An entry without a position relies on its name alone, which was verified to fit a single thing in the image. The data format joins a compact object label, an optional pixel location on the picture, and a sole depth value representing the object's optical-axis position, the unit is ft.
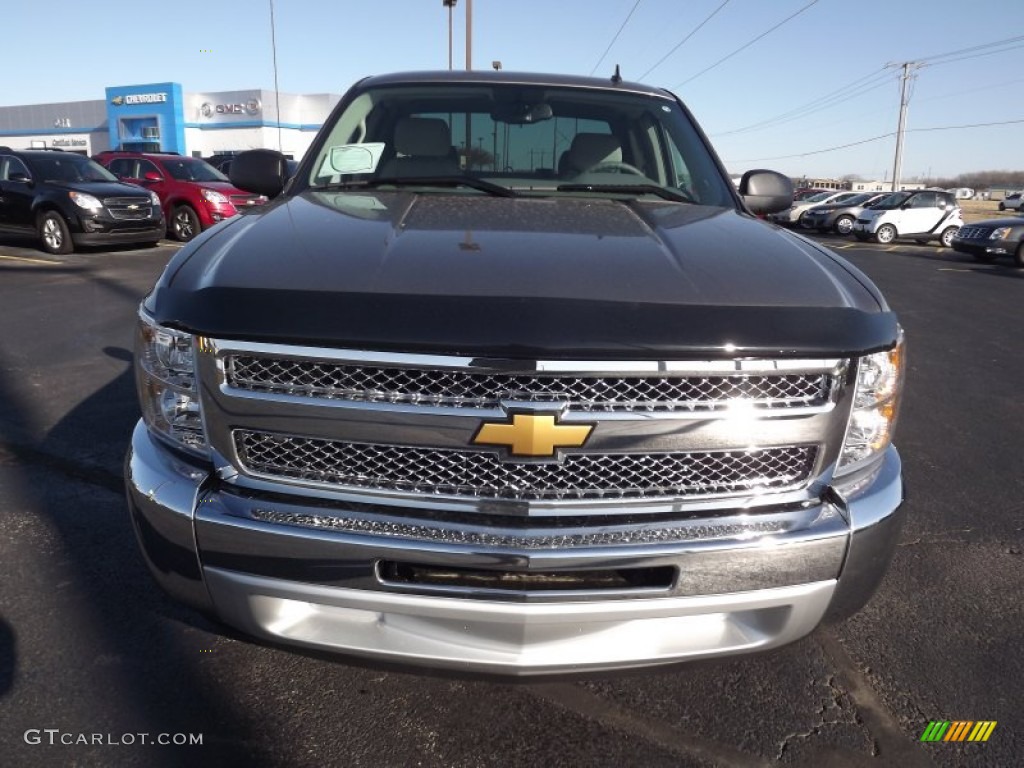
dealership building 183.93
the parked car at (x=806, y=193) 106.06
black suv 39.68
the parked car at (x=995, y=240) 52.80
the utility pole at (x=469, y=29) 83.97
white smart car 72.59
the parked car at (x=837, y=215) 80.28
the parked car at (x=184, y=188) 45.32
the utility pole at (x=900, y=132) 144.66
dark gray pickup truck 5.47
